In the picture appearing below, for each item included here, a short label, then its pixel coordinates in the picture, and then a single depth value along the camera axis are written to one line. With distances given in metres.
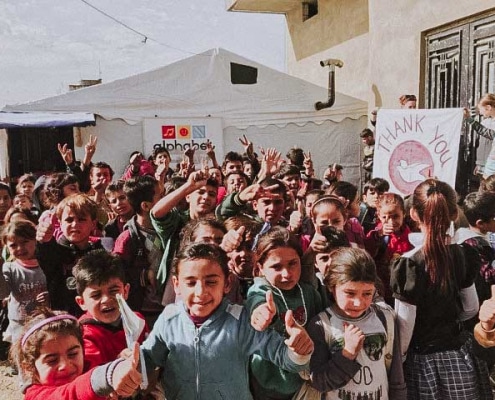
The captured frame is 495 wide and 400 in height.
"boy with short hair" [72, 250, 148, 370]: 1.99
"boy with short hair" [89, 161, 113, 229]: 4.62
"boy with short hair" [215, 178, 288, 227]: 2.93
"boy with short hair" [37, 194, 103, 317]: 2.84
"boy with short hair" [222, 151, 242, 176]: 5.27
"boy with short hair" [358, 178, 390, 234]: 4.13
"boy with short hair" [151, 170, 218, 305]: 2.75
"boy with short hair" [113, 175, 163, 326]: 2.93
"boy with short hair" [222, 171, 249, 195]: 4.10
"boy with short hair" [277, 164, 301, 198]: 4.66
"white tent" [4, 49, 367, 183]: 8.84
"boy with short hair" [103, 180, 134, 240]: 3.57
